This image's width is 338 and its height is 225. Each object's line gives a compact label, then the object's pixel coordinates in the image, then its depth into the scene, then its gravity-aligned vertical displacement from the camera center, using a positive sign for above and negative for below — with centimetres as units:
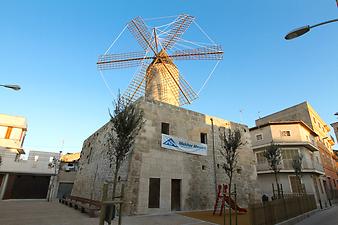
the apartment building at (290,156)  2295 +354
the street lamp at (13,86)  771 +354
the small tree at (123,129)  837 +220
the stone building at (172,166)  1184 +115
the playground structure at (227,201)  1140 -113
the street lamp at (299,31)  503 +402
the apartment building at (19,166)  2390 +164
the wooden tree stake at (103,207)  491 -64
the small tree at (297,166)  1819 +170
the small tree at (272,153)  1520 +250
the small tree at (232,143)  1153 +234
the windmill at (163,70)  2014 +1179
